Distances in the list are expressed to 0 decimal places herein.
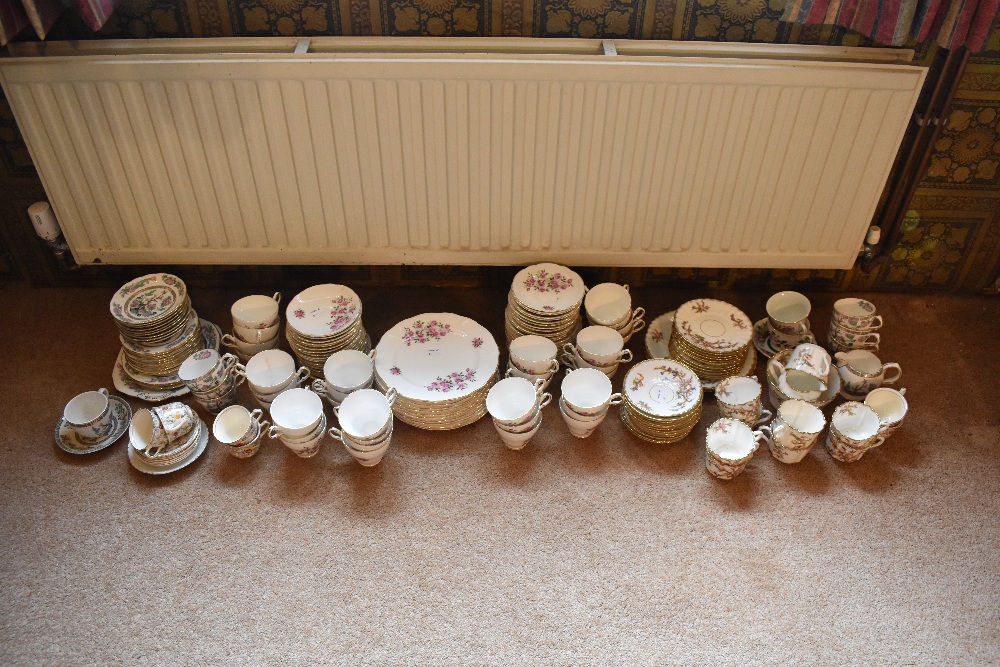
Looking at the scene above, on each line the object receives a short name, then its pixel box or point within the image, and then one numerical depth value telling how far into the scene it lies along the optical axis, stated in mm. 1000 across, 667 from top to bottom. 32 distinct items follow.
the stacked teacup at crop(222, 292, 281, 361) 2254
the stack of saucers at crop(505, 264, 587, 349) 2240
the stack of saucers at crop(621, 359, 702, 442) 2090
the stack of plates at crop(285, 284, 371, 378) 2213
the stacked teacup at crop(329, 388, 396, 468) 2002
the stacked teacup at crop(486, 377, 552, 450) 2041
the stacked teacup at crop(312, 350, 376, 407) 2141
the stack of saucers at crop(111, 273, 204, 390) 2197
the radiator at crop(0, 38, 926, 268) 1944
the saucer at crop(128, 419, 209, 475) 2049
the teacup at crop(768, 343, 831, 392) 2188
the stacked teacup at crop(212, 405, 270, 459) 2057
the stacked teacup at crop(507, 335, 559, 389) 2171
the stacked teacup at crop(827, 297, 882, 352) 2305
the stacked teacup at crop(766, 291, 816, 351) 2342
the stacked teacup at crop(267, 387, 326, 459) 2018
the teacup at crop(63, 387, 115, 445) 2092
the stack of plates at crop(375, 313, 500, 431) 2125
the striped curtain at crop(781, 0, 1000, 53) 1777
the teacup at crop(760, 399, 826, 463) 2039
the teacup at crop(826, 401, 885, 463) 2051
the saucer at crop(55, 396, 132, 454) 2092
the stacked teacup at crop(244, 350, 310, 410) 2154
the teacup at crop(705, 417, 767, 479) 2020
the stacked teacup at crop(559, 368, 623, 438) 2078
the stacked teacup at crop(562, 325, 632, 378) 2209
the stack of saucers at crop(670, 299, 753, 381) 2215
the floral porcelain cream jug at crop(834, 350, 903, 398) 2209
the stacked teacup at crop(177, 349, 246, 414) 2146
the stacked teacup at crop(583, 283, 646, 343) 2295
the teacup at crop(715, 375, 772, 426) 2113
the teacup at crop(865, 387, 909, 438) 2133
